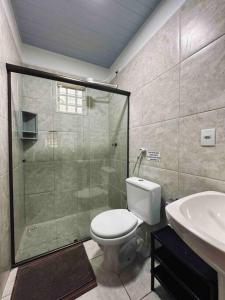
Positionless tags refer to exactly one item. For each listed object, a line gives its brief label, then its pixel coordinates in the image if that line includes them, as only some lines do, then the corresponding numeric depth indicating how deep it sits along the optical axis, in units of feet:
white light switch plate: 2.86
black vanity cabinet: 2.30
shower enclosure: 5.39
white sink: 1.38
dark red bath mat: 3.28
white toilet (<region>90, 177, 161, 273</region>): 3.51
